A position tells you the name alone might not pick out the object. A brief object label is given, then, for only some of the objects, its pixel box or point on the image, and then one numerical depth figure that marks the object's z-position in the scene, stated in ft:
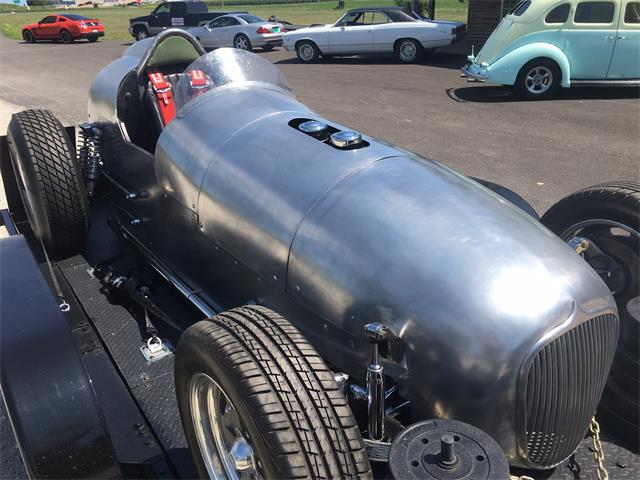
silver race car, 5.27
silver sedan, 58.85
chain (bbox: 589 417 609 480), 6.33
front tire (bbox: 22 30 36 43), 84.23
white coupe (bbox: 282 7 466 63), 46.88
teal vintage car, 31.99
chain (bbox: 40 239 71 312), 9.87
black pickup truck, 69.36
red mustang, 79.56
